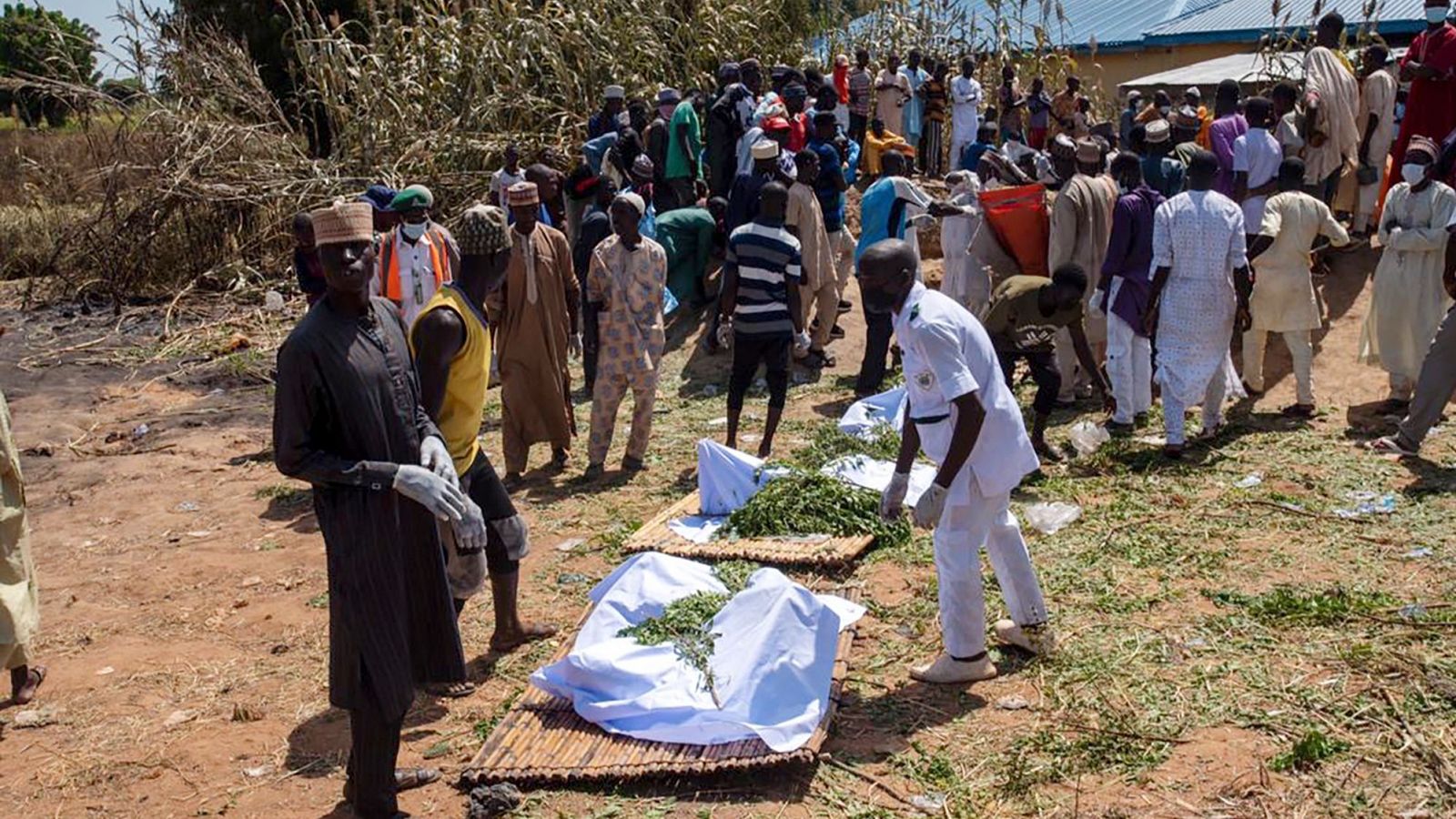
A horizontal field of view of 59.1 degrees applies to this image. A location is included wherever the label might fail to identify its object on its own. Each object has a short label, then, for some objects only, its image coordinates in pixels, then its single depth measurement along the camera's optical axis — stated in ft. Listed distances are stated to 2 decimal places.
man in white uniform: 14.93
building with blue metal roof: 58.23
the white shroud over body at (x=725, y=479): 23.18
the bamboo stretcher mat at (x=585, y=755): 14.05
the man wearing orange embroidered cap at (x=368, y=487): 11.84
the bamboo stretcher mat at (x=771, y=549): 20.65
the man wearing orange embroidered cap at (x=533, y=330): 25.32
